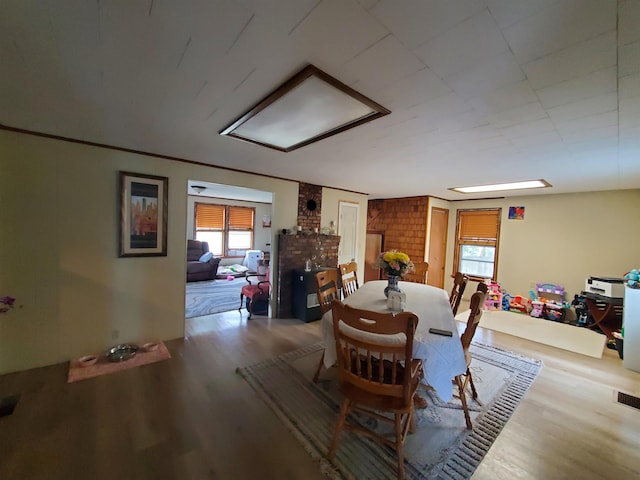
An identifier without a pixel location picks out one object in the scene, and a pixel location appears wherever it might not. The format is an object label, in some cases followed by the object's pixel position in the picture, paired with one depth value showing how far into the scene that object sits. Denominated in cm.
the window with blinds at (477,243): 562
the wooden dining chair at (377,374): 144
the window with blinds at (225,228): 793
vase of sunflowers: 259
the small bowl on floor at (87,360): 264
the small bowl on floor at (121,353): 276
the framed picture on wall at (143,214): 293
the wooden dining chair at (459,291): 278
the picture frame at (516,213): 523
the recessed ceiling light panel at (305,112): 146
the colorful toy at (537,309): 466
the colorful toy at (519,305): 487
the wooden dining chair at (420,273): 376
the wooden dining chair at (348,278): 312
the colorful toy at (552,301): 454
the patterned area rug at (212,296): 462
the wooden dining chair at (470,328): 184
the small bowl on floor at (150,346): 302
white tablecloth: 167
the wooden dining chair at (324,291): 245
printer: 385
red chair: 425
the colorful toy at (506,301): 506
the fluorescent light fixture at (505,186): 389
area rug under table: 164
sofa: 666
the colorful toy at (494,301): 507
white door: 530
